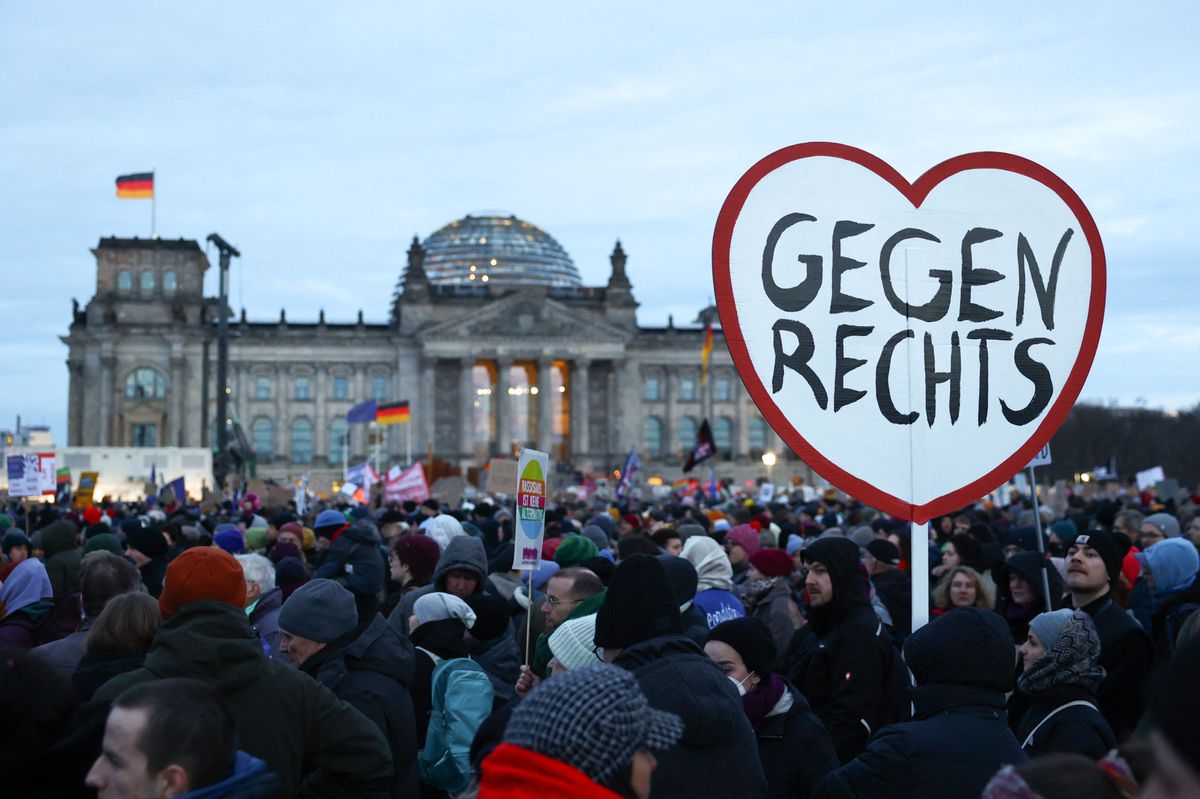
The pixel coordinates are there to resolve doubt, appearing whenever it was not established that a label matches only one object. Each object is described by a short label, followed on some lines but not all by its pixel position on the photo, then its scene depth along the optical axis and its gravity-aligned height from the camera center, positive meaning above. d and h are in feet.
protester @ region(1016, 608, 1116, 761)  17.94 -3.37
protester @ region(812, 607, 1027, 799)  15.79 -3.26
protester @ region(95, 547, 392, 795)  16.60 -2.89
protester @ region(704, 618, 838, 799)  19.07 -3.78
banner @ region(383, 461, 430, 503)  90.33 -3.10
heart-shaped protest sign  19.60 +1.76
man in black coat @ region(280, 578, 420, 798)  20.33 -3.17
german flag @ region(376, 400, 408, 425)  156.23 +2.69
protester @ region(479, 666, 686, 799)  9.34 -1.99
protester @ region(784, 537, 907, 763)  22.33 -3.51
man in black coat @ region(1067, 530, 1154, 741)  23.59 -3.22
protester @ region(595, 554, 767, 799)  15.12 -2.64
